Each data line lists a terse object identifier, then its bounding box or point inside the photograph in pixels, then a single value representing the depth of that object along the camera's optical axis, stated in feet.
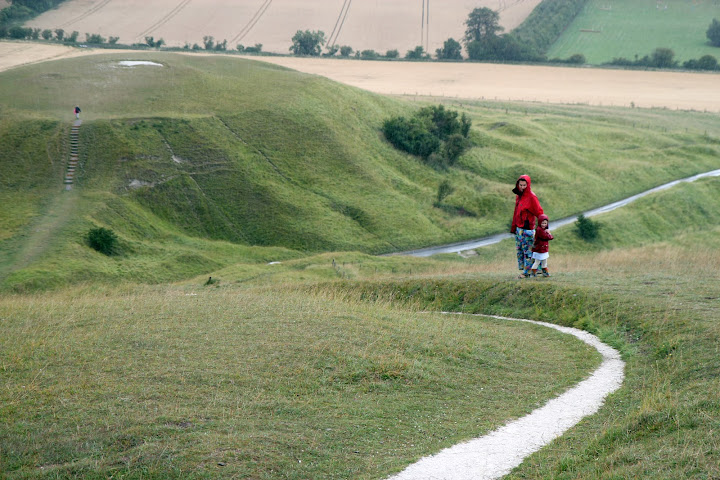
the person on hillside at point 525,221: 71.10
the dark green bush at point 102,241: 129.59
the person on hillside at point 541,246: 70.08
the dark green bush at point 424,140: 217.56
